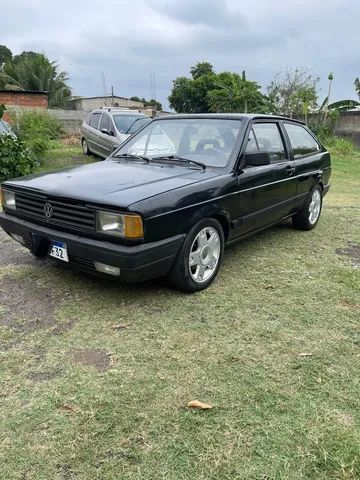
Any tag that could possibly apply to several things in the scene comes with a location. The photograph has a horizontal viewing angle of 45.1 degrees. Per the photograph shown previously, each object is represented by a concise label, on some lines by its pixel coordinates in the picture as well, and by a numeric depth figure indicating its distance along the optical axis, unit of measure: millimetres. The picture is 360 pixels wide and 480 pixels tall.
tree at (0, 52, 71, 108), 37125
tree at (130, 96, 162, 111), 55206
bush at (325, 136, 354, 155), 17375
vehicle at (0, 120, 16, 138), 9488
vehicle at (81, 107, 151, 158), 10836
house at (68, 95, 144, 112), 36719
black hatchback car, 3238
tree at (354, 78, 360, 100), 43069
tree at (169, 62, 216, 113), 44938
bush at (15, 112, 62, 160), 11383
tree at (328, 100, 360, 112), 21172
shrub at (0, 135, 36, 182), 8545
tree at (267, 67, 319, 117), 22734
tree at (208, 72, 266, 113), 21616
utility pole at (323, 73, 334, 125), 20156
